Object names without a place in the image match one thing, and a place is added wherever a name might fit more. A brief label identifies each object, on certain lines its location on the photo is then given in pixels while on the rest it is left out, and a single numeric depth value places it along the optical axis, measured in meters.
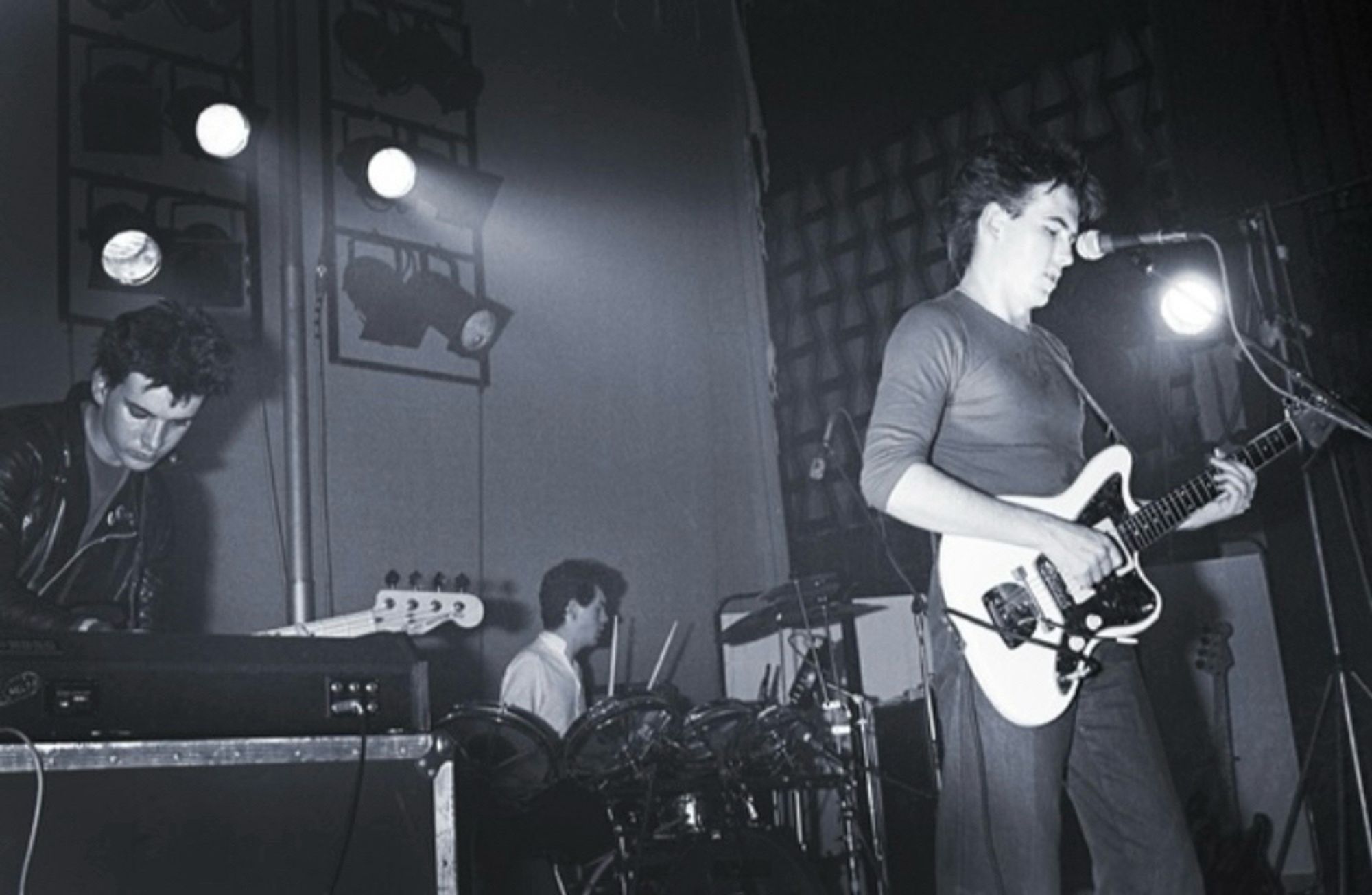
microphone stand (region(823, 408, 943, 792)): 3.55
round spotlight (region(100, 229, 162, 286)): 4.24
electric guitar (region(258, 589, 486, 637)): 3.13
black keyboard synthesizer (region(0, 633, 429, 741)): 2.03
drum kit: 3.71
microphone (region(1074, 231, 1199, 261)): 2.61
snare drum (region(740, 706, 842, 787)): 3.99
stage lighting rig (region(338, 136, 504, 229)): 4.94
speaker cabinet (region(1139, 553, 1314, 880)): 4.20
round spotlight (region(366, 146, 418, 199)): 4.93
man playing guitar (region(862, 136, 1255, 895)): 2.03
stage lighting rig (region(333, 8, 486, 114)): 5.12
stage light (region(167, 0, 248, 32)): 4.79
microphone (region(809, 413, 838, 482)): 4.38
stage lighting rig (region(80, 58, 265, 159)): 4.40
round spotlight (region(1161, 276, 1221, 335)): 3.38
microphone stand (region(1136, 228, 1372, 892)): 2.68
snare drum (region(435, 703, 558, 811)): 3.76
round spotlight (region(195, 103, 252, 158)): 4.39
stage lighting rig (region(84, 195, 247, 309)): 4.26
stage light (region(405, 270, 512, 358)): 5.02
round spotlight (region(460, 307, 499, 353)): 5.12
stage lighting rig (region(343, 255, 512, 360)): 4.98
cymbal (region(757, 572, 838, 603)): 4.36
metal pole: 4.66
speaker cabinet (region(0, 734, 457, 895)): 1.99
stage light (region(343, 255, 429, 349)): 4.97
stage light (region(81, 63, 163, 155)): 4.40
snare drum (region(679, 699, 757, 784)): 3.92
